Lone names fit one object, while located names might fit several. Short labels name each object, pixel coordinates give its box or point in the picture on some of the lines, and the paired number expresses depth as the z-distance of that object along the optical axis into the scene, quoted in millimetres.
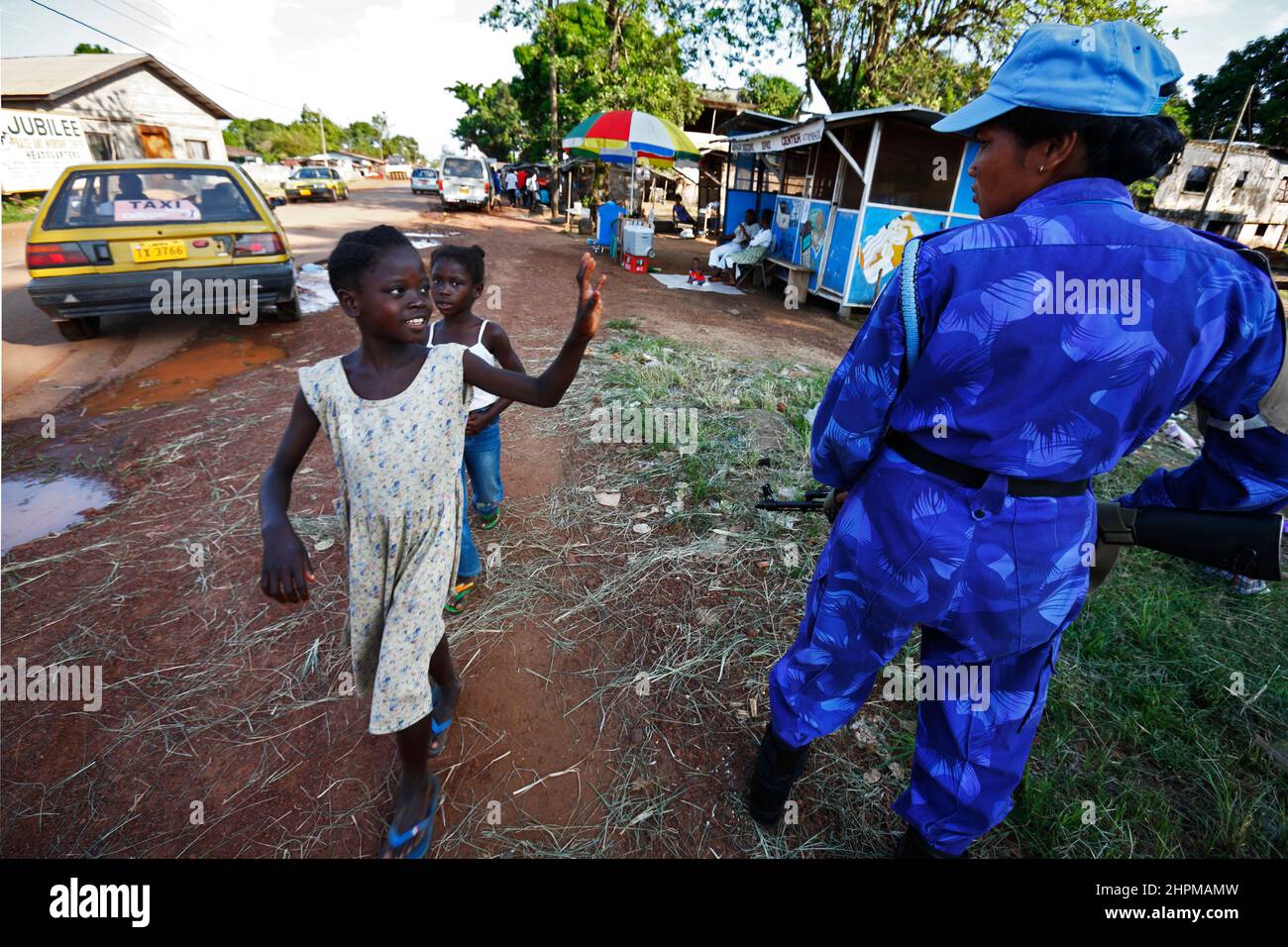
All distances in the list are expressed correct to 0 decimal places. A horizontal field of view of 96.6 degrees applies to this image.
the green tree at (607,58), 16656
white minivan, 20250
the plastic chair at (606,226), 13380
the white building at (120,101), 18750
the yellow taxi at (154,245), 5152
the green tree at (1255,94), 27758
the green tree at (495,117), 27770
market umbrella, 10883
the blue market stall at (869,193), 8547
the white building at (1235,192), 24672
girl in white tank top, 2475
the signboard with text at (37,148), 16875
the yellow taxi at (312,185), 22906
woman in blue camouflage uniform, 1073
